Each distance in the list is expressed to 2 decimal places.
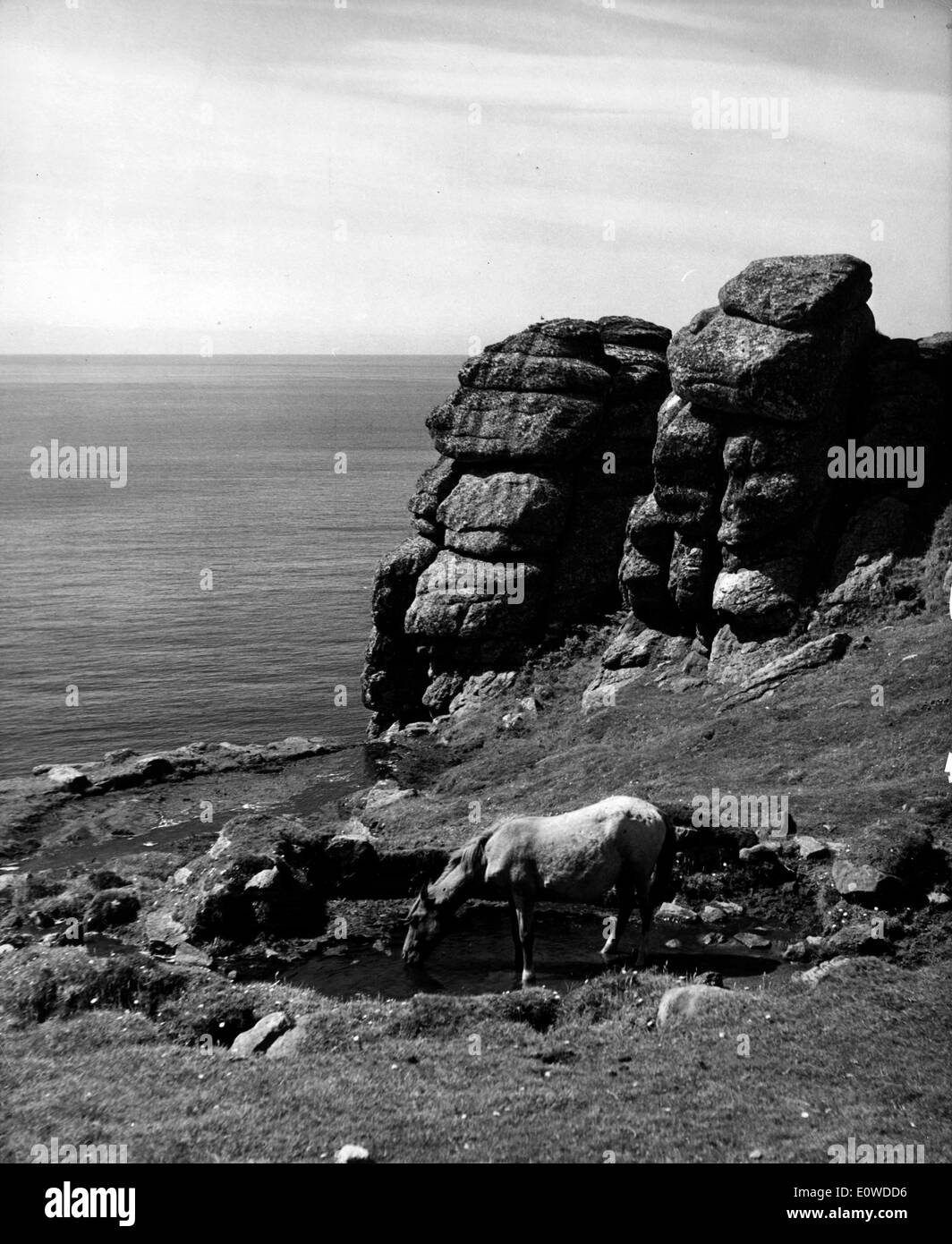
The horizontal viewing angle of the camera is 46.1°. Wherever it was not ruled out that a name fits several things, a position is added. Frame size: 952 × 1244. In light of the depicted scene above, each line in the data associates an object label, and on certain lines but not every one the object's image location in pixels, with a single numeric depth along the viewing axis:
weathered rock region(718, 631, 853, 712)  46.31
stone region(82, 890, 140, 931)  31.39
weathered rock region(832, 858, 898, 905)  26.58
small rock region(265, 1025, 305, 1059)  20.33
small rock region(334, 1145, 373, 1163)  15.65
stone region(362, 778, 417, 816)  43.44
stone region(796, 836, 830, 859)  29.61
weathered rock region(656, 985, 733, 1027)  20.89
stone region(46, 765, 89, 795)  52.19
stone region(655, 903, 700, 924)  28.28
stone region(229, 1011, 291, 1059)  20.97
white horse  24.92
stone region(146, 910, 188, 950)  29.64
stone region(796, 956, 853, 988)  22.61
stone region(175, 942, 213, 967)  28.03
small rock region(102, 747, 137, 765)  57.41
